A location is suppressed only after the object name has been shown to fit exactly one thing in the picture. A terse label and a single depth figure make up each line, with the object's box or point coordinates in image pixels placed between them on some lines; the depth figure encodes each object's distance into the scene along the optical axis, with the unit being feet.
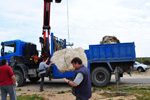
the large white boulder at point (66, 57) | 28.22
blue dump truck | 32.48
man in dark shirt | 11.81
